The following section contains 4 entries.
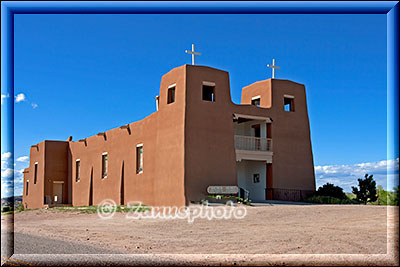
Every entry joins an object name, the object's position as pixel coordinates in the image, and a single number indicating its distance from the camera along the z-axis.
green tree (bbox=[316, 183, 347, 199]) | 25.34
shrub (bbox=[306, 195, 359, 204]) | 23.86
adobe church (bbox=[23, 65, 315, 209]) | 21.91
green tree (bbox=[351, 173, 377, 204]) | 25.41
